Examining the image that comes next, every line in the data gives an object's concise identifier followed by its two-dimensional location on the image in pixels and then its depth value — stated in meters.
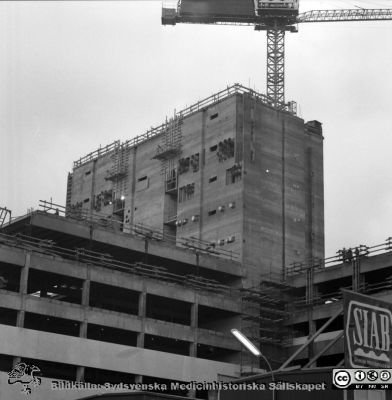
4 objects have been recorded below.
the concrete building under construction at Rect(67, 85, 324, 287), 106.94
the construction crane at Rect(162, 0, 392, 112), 140.75
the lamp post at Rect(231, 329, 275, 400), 38.72
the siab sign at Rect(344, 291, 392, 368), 30.55
